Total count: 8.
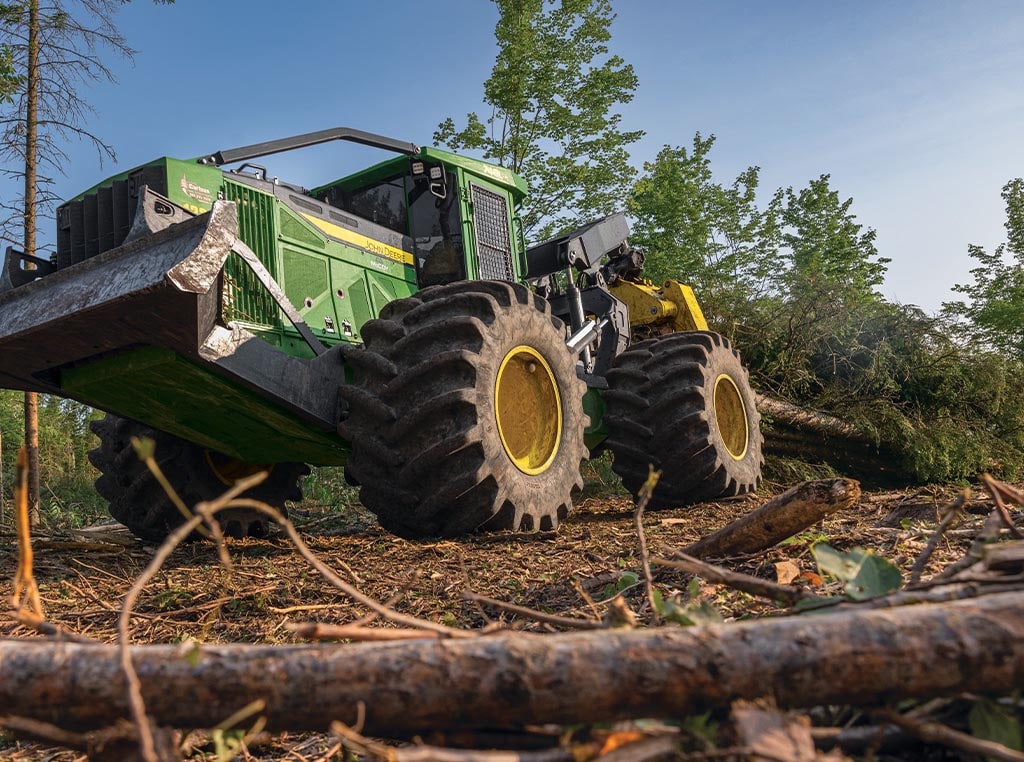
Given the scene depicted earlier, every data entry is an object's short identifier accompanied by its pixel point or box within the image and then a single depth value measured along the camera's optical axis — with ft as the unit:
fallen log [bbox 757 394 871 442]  28.43
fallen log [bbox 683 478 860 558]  9.19
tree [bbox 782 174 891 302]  93.45
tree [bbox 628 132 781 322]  69.77
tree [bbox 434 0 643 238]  60.49
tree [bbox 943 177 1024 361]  71.26
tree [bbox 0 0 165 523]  33.55
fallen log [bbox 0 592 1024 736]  3.70
